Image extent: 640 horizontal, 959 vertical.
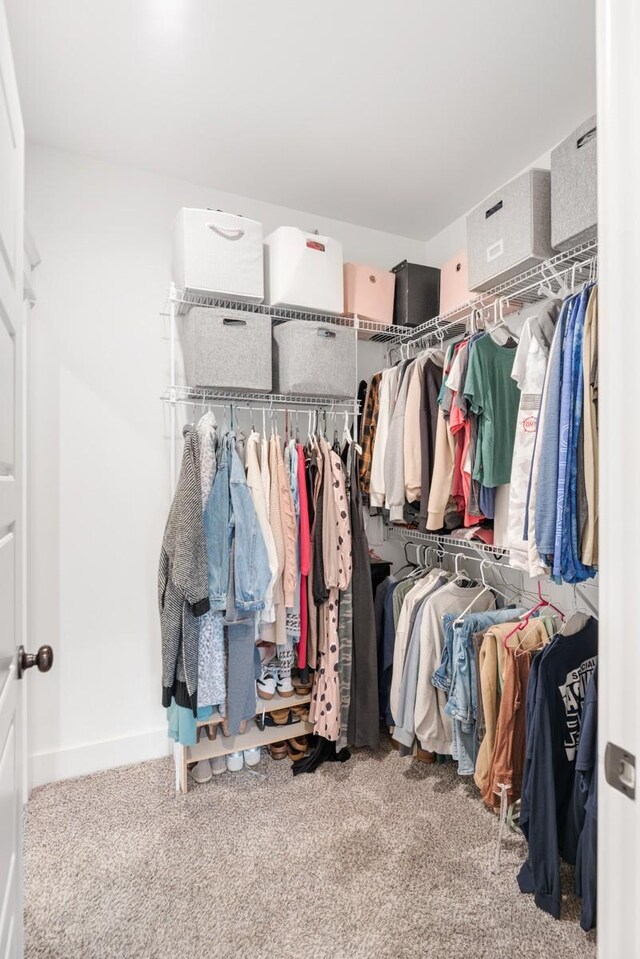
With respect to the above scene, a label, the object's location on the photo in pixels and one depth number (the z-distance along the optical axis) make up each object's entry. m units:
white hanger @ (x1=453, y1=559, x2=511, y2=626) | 2.06
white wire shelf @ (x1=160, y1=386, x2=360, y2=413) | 2.33
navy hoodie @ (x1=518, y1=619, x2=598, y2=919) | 1.52
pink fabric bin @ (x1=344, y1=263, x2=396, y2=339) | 2.56
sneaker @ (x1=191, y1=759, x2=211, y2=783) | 2.21
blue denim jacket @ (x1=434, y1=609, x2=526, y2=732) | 1.91
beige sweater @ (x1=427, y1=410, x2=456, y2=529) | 2.05
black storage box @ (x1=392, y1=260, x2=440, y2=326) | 2.65
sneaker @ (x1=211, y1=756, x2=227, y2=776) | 2.27
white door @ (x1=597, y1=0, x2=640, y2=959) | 0.56
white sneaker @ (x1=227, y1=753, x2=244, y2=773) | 2.29
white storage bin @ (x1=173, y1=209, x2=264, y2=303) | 2.15
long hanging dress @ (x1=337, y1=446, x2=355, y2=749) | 2.35
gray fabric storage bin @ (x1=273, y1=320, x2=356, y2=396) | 2.27
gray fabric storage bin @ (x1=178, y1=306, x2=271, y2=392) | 2.14
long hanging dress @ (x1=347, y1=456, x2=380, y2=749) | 2.35
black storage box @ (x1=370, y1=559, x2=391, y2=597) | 2.73
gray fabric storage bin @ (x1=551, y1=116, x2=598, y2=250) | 1.61
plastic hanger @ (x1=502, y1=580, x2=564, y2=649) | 1.82
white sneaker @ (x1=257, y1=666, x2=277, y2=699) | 2.33
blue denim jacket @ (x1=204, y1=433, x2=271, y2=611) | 2.03
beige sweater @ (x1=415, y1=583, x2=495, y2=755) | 2.15
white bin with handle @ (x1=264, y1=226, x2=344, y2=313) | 2.29
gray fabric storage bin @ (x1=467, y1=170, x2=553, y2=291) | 1.84
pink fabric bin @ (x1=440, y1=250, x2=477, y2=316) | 2.34
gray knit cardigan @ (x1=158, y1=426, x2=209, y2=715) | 1.96
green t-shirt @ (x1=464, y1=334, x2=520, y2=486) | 1.85
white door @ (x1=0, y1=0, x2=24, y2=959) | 0.91
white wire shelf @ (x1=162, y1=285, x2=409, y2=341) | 2.31
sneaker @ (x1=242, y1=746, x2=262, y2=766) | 2.31
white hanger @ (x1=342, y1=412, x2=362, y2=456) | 2.52
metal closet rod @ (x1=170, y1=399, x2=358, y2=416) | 2.39
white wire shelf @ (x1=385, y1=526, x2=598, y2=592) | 2.07
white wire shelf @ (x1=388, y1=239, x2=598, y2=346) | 1.78
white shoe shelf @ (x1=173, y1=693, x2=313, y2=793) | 2.15
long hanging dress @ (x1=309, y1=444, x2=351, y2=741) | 2.27
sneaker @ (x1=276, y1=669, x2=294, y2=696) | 2.34
